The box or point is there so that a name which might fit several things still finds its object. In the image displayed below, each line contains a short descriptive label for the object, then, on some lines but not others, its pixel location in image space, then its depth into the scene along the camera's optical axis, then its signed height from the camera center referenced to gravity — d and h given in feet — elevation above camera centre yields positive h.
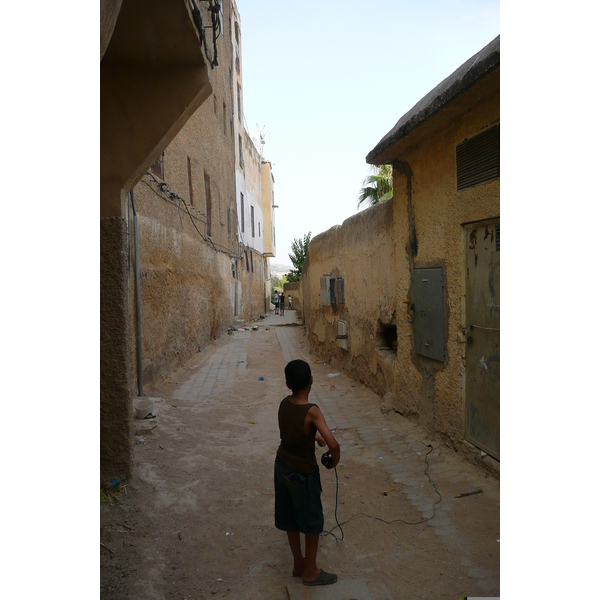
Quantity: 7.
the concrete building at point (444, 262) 12.22 +0.77
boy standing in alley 8.49 -3.44
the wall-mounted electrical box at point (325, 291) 28.78 -0.29
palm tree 59.11 +13.09
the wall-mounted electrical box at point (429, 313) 14.76 -0.91
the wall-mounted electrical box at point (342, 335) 26.35 -2.78
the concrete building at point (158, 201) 12.07 +3.98
